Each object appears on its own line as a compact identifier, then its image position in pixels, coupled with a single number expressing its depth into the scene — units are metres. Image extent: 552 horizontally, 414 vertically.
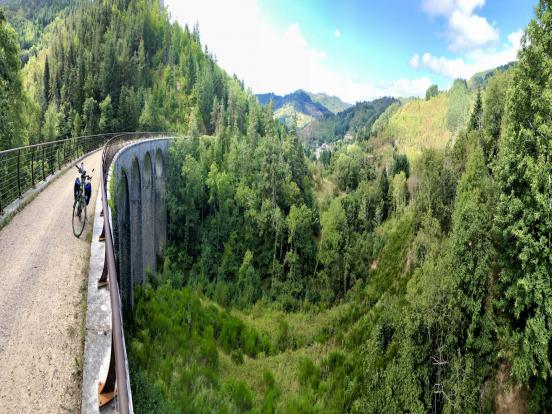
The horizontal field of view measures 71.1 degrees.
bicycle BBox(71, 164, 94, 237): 9.84
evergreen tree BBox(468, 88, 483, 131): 31.02
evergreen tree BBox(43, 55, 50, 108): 74.29
